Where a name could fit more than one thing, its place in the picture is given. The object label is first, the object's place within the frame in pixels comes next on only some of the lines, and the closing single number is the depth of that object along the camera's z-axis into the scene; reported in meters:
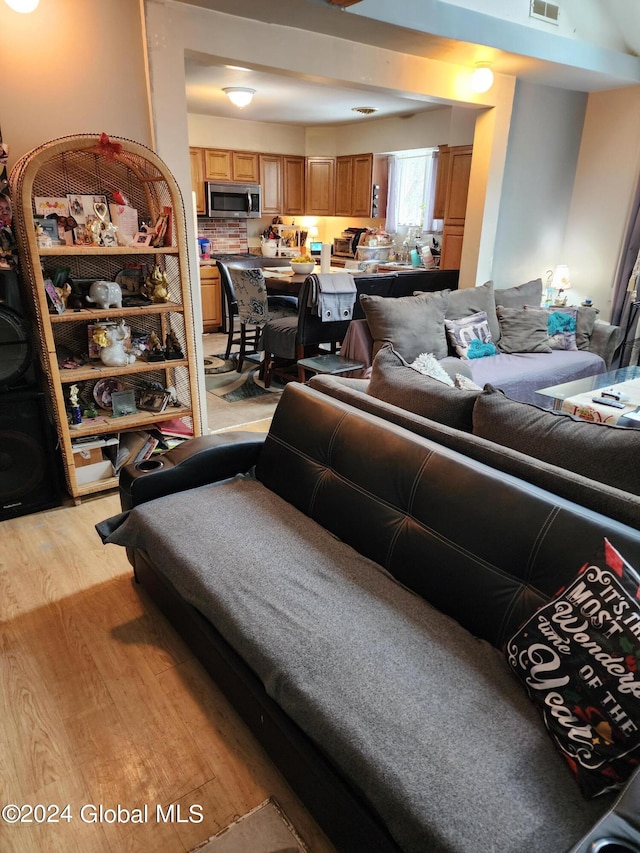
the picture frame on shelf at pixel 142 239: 2.81
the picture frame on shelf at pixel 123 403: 2.98
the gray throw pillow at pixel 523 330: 4.30
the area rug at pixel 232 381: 4.64
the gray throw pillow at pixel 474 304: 4.16
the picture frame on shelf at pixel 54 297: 2.54
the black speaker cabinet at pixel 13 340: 2.38
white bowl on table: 5.42
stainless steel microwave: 6.91
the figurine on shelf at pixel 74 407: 2.81
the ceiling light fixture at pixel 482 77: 3.88
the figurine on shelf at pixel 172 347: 3.03
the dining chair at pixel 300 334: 4.29
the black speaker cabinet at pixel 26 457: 2.50
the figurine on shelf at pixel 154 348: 3.00
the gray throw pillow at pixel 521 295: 4.56
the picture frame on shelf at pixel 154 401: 3.06
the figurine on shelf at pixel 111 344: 2.81
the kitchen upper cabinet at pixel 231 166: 6.91
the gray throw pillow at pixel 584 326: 4.54
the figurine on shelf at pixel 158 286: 2.93
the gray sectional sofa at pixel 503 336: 3.73
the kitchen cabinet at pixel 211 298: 6.66
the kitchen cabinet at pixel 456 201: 4.94
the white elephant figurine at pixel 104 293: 2.72
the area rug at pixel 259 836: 1.31
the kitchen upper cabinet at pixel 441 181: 5.63
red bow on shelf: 2.49
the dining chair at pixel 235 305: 4.87
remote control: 2.71
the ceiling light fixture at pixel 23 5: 2.27
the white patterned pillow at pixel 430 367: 2.32
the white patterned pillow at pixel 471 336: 4.02
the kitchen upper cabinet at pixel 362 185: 7.18
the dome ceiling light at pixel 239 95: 5.09
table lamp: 5.11
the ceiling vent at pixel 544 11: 3.85
